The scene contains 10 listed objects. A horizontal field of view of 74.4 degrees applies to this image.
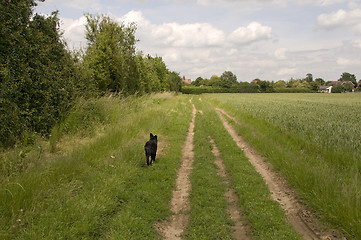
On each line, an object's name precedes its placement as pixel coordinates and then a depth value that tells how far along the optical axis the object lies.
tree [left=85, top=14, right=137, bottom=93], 15.74
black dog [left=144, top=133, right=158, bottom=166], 7.47
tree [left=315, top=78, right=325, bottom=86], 177.76
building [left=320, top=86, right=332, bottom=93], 140.15
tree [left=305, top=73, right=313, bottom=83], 168.48
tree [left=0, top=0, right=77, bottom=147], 6.12
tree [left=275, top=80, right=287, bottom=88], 138.00
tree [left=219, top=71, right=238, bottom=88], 171.62
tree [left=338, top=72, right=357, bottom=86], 173.74
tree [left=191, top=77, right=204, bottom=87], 172.73
